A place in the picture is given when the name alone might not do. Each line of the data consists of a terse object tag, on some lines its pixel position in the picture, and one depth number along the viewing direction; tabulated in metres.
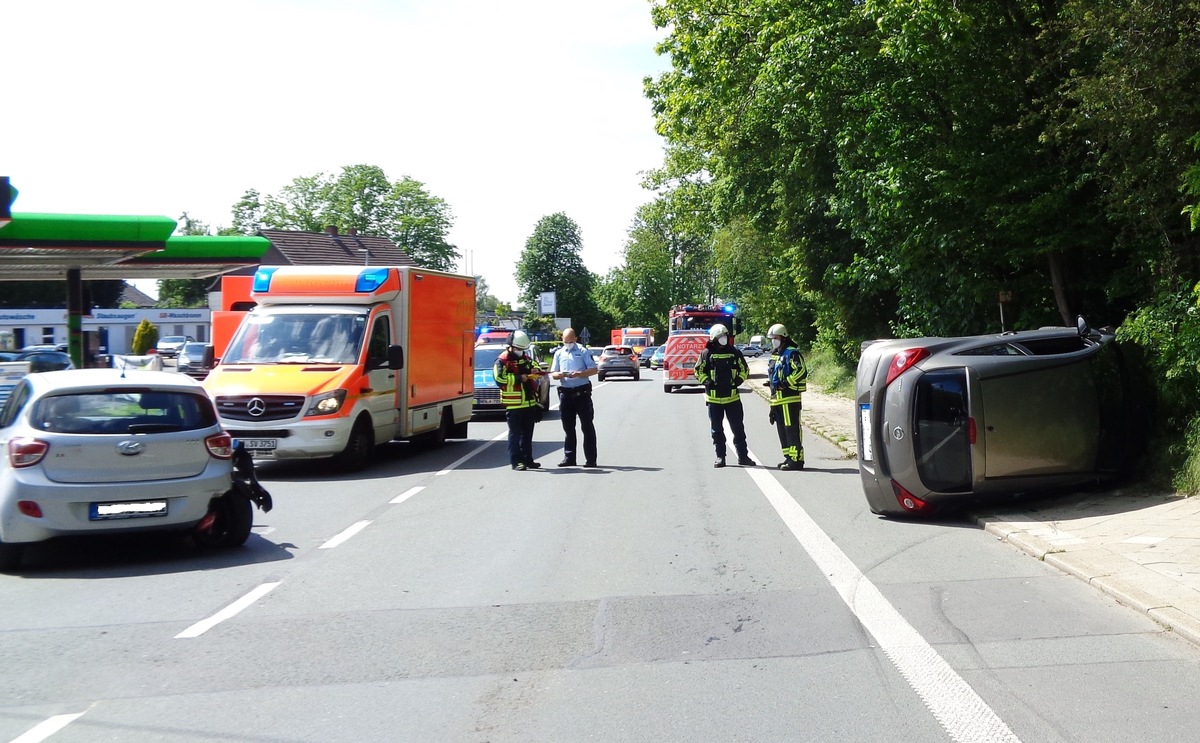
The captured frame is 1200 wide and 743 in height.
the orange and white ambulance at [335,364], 14.21
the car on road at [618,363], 48.72
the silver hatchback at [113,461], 8.38
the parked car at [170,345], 63.06
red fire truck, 36.94
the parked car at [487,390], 25.11
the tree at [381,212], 87.69
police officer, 14.98
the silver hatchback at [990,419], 9.69
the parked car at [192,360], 38.87
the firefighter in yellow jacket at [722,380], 14.52
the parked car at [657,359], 68.25
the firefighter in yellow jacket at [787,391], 14.06
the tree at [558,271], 114.56
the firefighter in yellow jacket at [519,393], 14.67
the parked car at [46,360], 25.70
